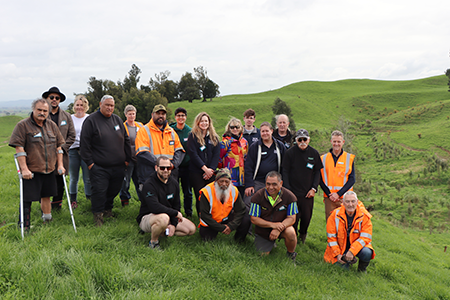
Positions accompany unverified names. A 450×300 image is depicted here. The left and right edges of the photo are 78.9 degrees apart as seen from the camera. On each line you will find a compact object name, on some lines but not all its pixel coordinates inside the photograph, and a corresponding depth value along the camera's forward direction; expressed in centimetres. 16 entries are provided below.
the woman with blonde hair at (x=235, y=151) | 624
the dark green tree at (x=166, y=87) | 6163
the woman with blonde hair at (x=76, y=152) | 661
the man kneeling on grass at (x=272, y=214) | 518
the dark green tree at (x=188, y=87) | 6022
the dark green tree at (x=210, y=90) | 6203
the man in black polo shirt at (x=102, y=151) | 542
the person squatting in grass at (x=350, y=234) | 516
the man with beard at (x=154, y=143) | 564
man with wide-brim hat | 594
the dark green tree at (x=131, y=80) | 6474
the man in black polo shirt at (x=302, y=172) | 592
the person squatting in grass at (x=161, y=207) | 489
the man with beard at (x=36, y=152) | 477
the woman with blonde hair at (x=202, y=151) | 599
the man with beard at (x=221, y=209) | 517
